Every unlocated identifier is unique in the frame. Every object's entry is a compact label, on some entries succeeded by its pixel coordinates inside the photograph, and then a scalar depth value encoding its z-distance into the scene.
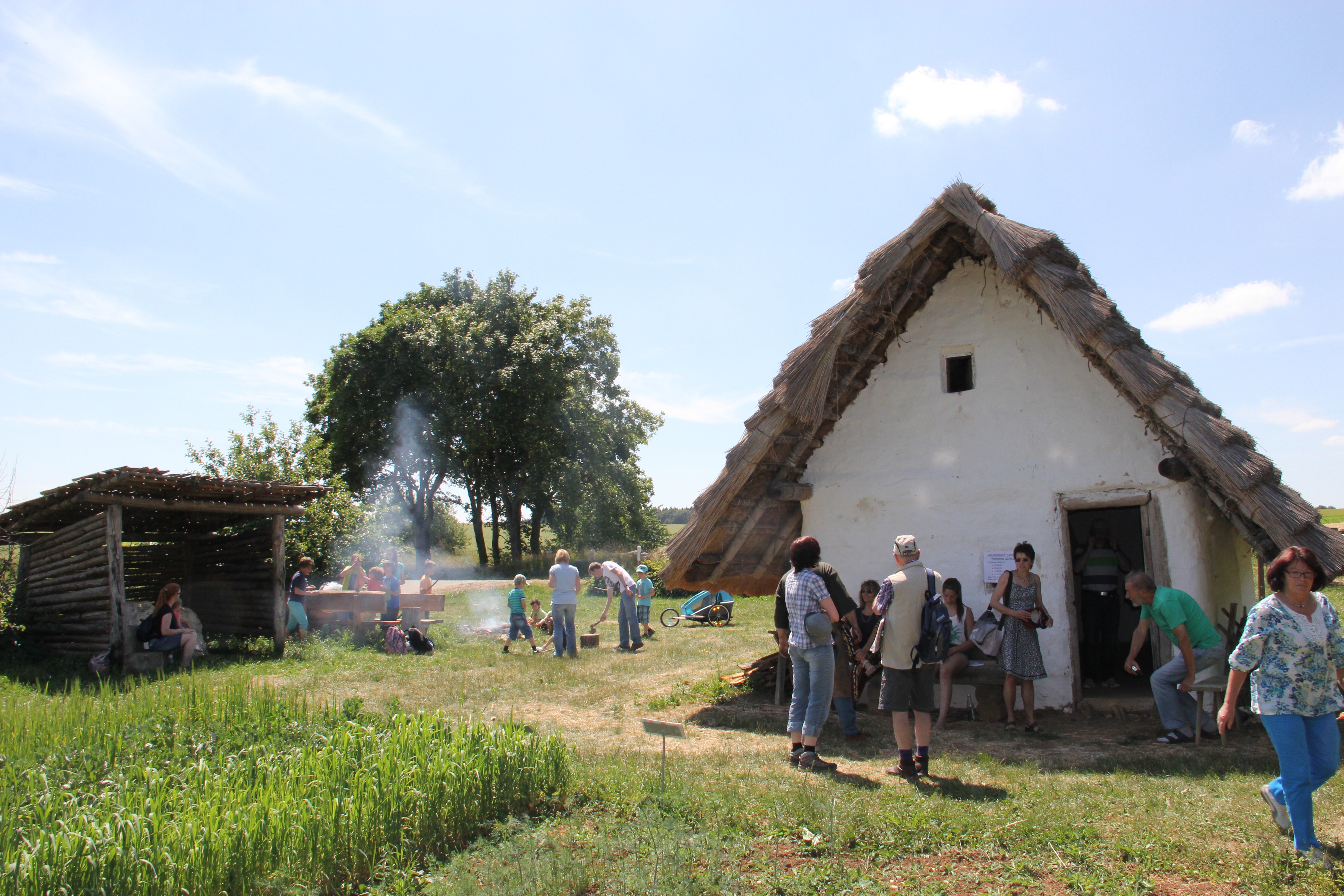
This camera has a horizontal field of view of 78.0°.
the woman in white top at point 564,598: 11.25
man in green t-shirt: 6.28
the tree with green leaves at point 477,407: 30.94
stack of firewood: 8.94
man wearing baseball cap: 5.43
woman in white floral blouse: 3.79
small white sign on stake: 4.32
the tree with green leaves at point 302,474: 16.45
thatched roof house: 7.02
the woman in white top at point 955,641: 7.26
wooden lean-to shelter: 10.04
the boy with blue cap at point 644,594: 14.63
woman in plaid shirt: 5.63
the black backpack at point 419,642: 11.99
